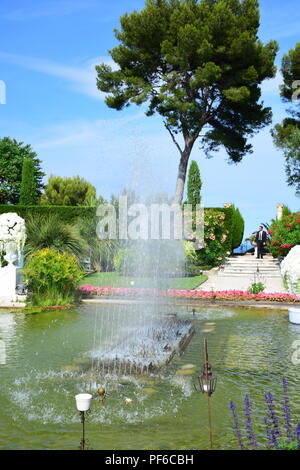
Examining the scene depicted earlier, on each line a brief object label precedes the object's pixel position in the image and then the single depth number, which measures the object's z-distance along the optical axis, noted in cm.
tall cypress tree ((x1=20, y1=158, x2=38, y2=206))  2842
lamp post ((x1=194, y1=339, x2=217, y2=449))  420
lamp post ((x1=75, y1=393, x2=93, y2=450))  425
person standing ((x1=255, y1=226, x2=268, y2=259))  2353
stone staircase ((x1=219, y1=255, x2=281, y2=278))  2067
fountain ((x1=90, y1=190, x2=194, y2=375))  714
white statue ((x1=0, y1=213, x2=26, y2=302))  1281
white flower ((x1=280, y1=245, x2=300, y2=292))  1106
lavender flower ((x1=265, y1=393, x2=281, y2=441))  386
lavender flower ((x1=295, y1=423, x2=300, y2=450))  373
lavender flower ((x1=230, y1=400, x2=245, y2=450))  386
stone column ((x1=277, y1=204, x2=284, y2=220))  2855
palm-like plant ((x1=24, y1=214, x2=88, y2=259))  1587
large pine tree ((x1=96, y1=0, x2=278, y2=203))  2425
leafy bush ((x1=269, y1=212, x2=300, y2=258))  2064
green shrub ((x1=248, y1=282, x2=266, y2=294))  1309
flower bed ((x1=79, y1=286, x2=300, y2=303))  1229
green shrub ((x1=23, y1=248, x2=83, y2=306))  1221
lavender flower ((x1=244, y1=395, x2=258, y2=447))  392
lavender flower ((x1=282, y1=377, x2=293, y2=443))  391
